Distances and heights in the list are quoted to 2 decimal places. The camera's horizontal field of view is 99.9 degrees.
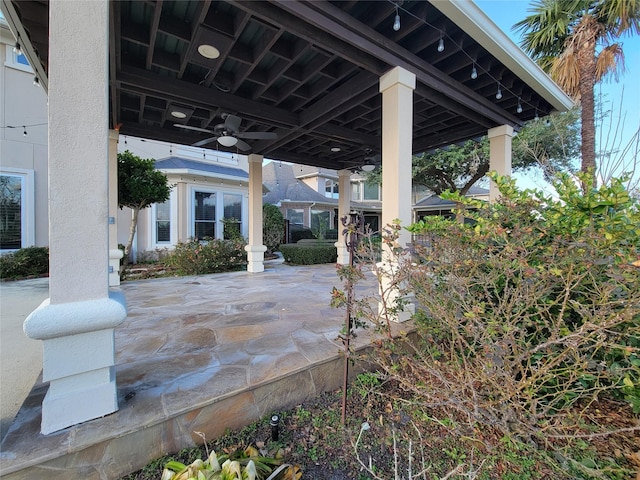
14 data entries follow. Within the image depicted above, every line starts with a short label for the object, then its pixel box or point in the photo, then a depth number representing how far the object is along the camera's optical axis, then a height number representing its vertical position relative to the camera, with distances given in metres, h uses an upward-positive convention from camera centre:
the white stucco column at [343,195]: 8.32 +1.29
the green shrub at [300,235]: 14.03 +0.07
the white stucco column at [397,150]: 3.08 +1.01
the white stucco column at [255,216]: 6.56 +0.51
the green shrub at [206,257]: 7.00 -0.56
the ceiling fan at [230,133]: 4.29 +1.78
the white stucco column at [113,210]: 4.74 +0.49
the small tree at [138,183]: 6.20 +1.26
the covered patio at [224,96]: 1.42 +2.03
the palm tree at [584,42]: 5.48 +4.13
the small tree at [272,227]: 11.20 +0.40
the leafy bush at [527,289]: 1.51 -0.34
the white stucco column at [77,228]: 1.38 +0.04
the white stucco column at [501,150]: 4.68 +1.54
